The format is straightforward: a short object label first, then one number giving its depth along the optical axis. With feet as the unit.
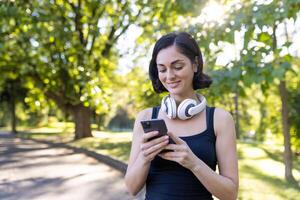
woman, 6.38
